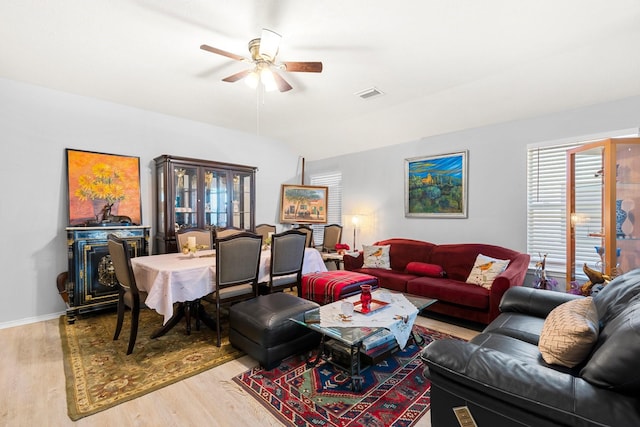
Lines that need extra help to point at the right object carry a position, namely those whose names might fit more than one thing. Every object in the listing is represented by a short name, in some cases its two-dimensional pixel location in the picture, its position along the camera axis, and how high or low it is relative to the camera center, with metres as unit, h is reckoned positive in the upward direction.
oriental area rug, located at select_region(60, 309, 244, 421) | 2.07 -1.31
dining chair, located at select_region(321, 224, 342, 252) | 5.62 -0.54
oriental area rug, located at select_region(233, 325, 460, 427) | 1.84 -1.31
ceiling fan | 2.25 +1.23
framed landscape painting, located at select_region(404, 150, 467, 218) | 4.21 +0.34
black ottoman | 2.39 -1.03
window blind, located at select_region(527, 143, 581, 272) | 3.49 +0.06
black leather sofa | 1.09 -0.73
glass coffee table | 2.10 -1.15
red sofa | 3.07 -0.89
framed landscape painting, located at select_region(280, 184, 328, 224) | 5.91 +0.10
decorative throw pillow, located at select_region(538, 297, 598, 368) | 1.40 -0.64
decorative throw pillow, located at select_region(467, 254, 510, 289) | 3.35 -0.73
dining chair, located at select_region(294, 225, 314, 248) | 4.97 -0.47
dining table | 2.59 -0.67
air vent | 3.54 +1.44
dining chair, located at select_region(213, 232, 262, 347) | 2.78 -0.59
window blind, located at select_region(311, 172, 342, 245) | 5.89 +0.24
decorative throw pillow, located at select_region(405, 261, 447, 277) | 3.86 -0.82
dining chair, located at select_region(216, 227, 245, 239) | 3.95 -0.32
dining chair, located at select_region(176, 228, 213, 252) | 3.75 -0.36
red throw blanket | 3.44 -0.92
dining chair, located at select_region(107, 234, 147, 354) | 2.57 -0.71
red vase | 2.54 -0.78
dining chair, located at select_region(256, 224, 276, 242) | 5.38 -0.37
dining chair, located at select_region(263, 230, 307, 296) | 3.29 -0.60
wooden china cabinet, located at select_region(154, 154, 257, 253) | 4.18 +0.20
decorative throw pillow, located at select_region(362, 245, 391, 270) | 4.43 -0.74
